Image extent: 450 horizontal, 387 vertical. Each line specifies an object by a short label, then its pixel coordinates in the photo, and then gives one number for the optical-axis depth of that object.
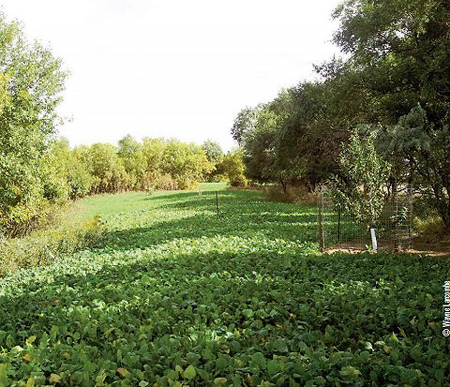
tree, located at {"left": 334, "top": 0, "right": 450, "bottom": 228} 10.63
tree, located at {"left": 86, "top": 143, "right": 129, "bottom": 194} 51.84
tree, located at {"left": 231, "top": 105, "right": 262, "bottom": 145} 53.31
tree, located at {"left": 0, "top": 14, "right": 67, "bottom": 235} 15.29
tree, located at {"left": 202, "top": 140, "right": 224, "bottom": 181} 89.93
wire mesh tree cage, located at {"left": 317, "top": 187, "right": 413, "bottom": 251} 11.00
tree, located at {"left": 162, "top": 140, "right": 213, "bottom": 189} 60.94
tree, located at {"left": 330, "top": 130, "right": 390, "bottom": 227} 10.20
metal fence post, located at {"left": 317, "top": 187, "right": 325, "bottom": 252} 10.74
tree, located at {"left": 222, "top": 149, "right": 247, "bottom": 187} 55.26
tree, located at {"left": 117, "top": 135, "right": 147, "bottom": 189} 55.86
